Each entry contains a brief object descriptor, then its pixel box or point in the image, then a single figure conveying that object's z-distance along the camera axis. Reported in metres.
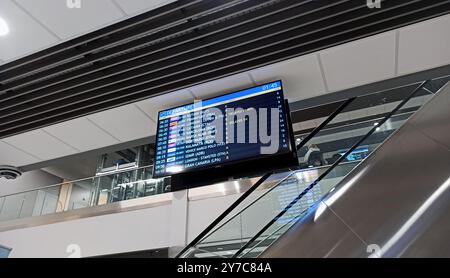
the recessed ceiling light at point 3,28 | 2.59
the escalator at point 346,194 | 1.50
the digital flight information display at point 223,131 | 2.76
